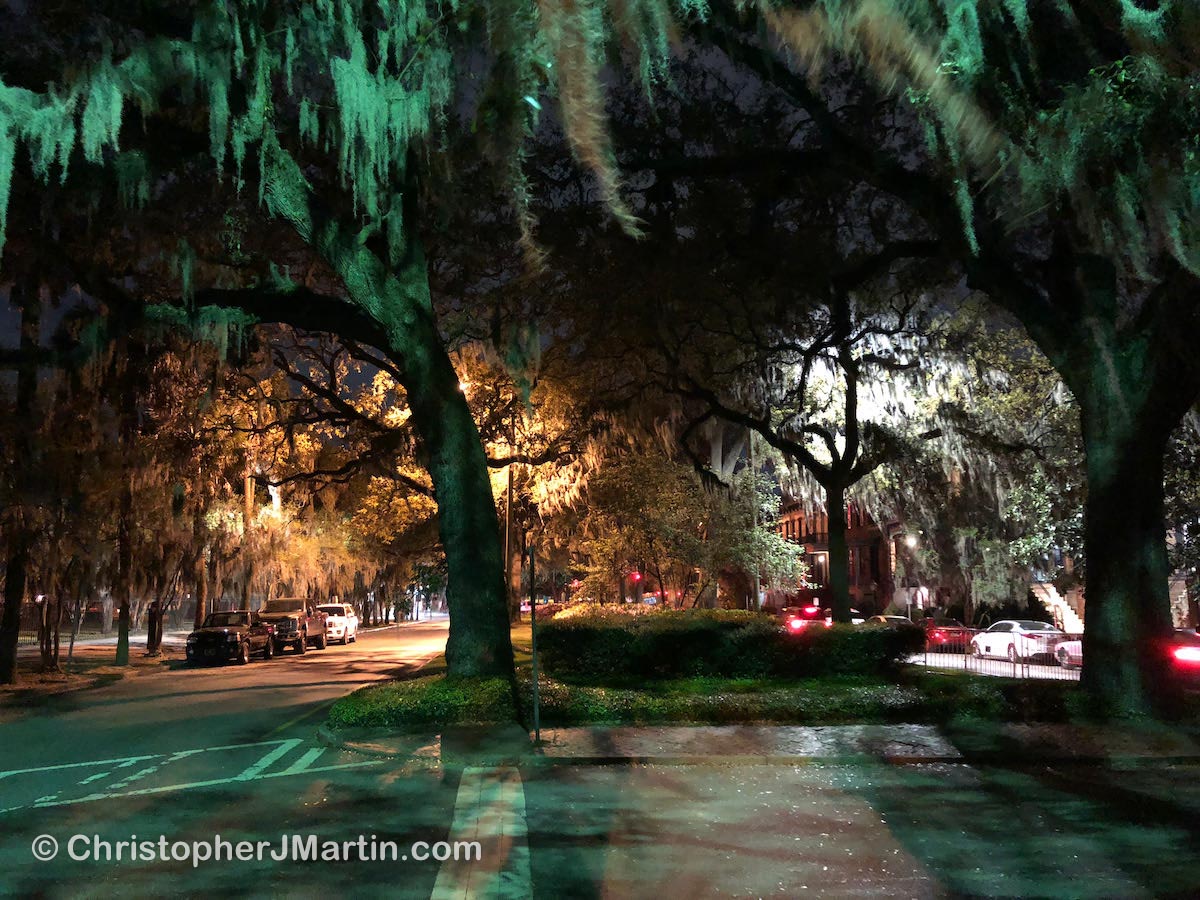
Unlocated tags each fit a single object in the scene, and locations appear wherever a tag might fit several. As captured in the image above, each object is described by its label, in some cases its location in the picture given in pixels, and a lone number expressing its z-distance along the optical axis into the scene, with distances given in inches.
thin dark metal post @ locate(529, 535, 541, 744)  488.7
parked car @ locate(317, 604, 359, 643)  1819.6
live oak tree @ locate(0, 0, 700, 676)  400.5
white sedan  1280.8
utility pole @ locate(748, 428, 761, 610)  1247.5
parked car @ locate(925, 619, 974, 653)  1387.8
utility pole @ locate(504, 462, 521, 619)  794.1
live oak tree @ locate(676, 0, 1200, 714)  439.8
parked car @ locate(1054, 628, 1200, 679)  986.1
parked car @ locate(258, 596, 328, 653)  1478.8
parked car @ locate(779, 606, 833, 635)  1943.9
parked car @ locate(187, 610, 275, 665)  1246.9
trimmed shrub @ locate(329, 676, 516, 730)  550.0
